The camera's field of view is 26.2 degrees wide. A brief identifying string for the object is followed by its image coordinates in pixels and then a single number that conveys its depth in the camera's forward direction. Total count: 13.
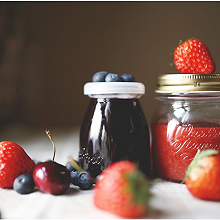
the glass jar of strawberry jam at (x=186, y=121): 0.40
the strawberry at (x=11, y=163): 0.38
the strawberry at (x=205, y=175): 0.34
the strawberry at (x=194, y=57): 0.41
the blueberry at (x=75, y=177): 0.39
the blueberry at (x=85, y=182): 0.39
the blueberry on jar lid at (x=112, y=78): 0.41
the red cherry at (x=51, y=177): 0.36
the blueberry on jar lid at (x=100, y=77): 0.42
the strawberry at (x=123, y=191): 0.30
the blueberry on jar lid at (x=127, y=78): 0.42
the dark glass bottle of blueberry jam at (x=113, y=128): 0.40
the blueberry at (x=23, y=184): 0.37
